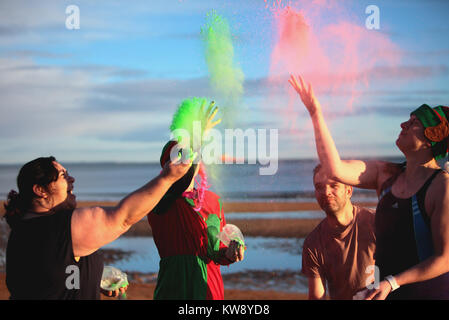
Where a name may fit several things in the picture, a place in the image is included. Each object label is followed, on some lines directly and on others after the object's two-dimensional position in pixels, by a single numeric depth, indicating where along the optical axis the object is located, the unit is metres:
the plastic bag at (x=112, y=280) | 3.38
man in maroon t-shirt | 3.98
